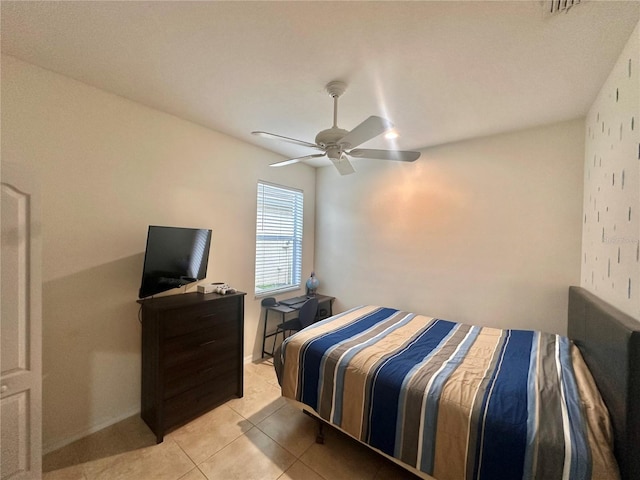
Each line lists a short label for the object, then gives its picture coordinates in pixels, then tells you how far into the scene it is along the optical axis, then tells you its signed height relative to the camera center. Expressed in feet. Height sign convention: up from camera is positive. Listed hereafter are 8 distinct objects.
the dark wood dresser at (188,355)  6.21 -3.33
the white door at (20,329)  4.13 -1.68
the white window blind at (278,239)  10.69 -0.13
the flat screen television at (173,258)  6.46 -0.66
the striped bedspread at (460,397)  3.60 -2.79
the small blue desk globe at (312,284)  12.19 -2.30
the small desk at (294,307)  10.17 -2.94
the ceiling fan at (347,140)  4.96 +2.17
